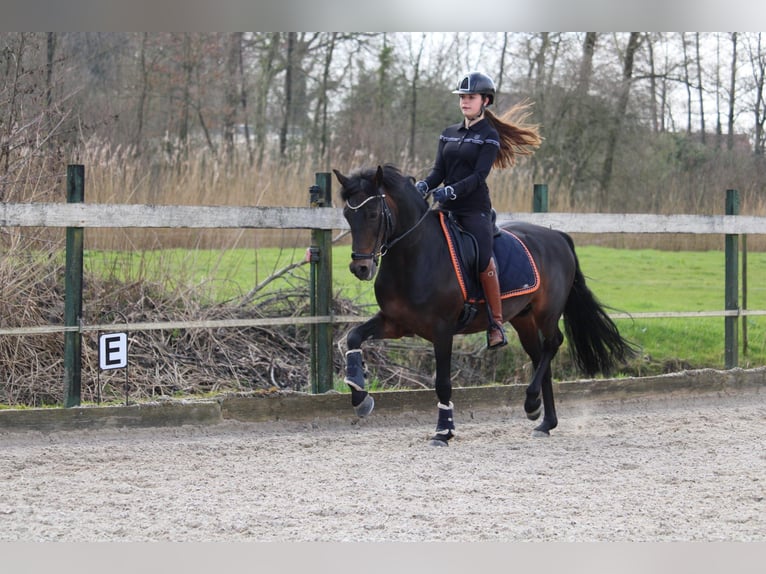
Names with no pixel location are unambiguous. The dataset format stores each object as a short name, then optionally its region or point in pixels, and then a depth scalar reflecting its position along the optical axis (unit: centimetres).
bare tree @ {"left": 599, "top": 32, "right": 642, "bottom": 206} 3337
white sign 1166
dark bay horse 1093
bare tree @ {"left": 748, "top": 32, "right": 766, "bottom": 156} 3027
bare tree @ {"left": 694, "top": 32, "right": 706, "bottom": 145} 3365
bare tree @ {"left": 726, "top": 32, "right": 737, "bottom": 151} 3182
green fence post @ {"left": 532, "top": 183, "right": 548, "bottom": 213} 1505
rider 1166
